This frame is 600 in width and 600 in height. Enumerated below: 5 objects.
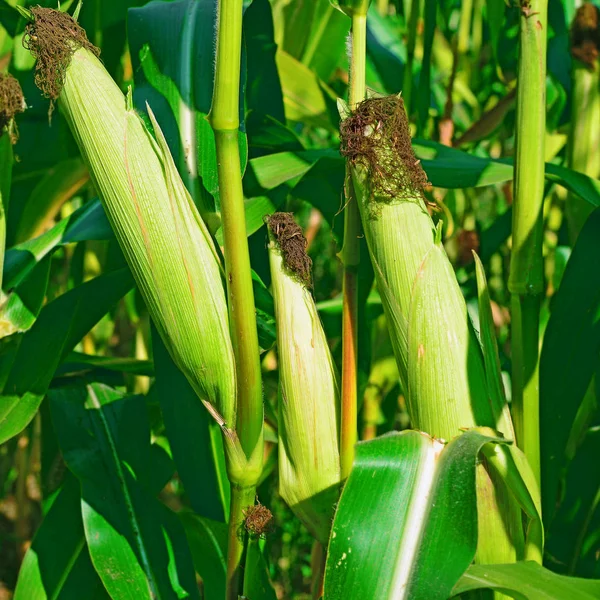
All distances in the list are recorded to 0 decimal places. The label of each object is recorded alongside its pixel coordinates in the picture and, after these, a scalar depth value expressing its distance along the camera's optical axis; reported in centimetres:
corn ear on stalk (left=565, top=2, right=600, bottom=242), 117
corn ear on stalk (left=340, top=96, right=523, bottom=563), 69
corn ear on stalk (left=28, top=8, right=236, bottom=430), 69
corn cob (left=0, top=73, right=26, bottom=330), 98
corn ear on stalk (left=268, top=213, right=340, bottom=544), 74
